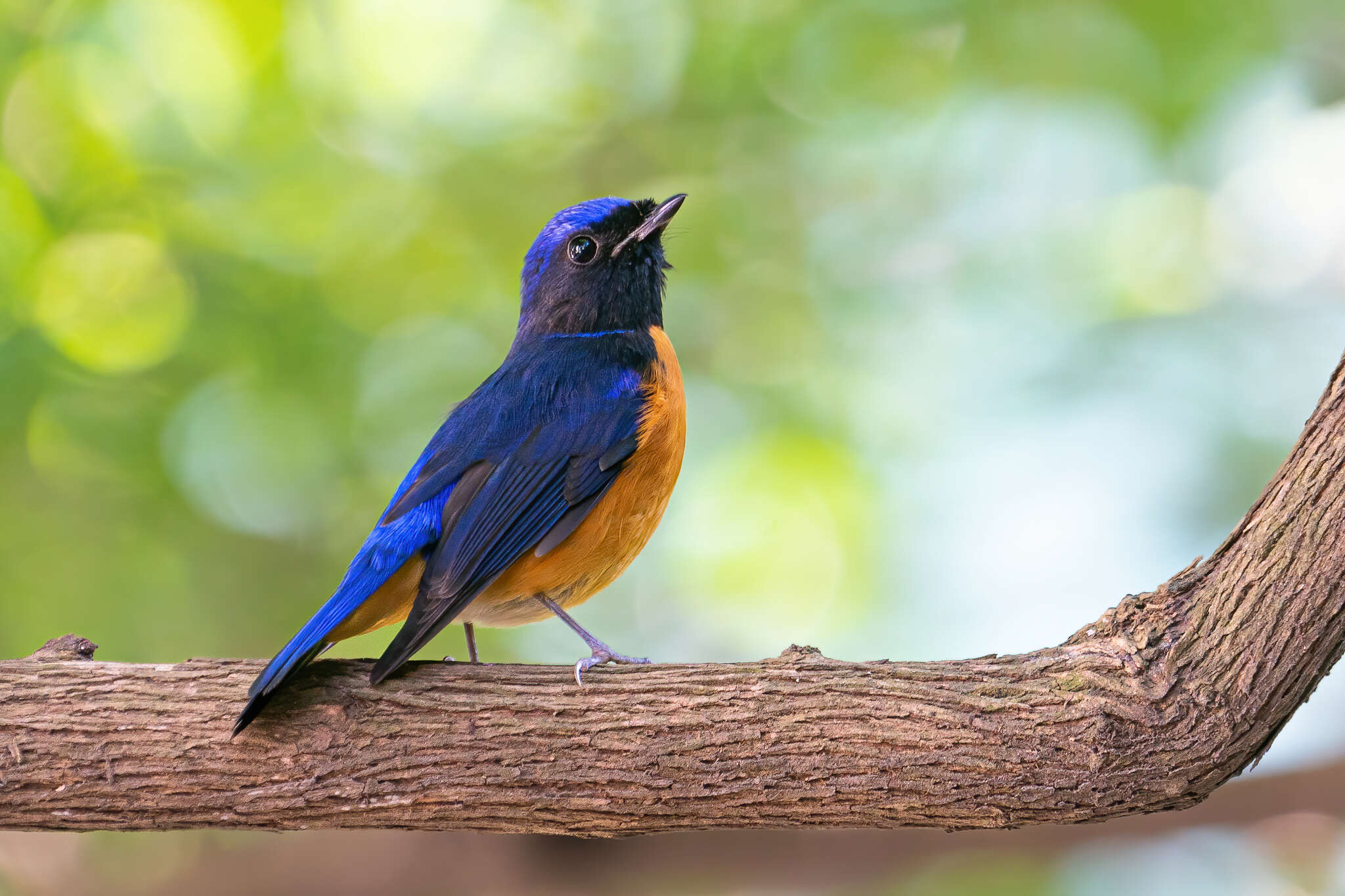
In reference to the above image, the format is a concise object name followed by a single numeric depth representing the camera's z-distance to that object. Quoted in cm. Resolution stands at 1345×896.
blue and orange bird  700
